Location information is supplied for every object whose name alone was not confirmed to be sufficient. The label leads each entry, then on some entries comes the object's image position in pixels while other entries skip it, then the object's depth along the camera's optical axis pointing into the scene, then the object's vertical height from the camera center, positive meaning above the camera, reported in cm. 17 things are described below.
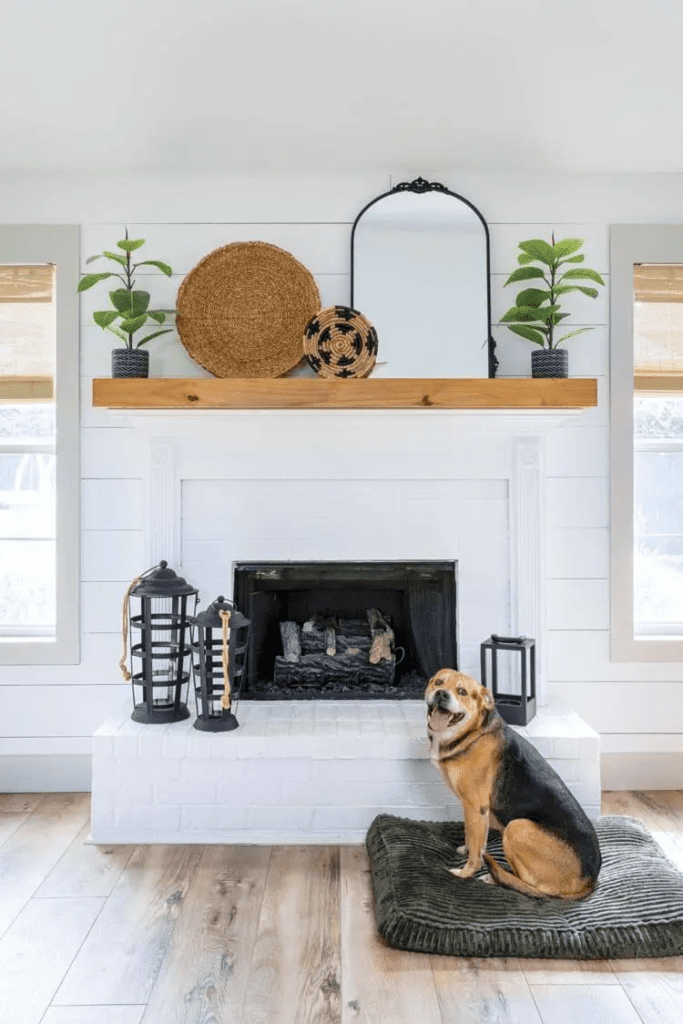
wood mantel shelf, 312 +43
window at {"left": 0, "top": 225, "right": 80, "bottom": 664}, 352 +28
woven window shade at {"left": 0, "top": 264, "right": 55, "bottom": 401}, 357 +76
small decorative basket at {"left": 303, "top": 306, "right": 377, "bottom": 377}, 319 +61
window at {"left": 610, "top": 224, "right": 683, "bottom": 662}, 354 +29
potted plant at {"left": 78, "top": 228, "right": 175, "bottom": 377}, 322 +73
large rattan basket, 341 +75
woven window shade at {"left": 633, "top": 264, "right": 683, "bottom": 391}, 359 +75
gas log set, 348 -54
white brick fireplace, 340 +7
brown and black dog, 249 -79
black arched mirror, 345 +90
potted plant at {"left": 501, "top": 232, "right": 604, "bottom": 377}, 319 +79
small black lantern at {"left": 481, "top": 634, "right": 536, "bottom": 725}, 315 -57
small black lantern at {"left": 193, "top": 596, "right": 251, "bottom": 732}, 309 -50
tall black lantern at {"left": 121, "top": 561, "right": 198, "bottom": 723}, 317 -46
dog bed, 229 -105
